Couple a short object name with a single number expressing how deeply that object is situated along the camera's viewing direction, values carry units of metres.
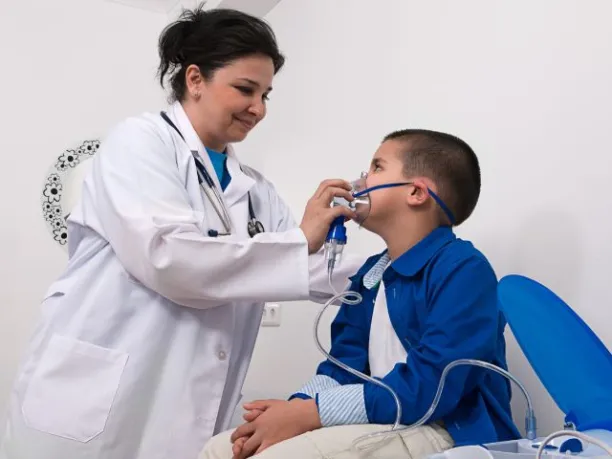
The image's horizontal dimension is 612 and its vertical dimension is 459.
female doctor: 1.29
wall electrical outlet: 2.52
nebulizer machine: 0.77
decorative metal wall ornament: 2.93
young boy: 1.03
